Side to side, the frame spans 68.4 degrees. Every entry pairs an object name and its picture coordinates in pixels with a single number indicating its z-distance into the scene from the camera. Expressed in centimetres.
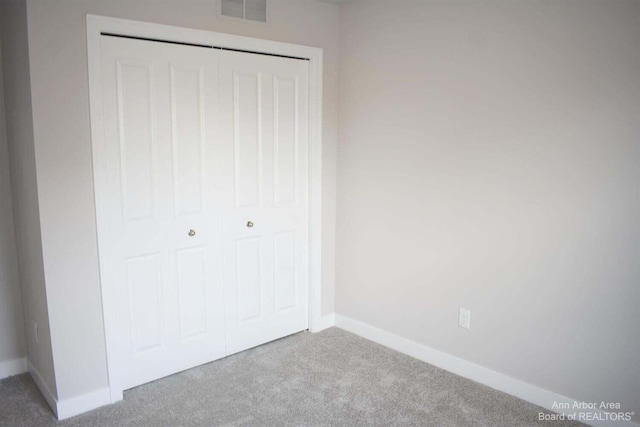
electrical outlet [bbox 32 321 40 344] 274
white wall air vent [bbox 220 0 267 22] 294
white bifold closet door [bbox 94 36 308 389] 265
